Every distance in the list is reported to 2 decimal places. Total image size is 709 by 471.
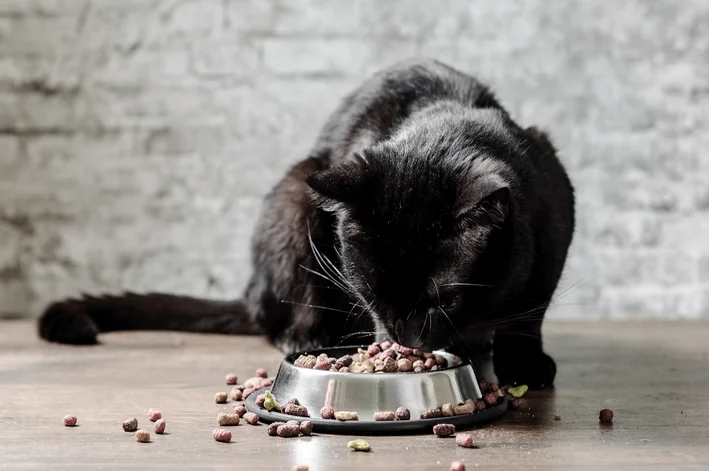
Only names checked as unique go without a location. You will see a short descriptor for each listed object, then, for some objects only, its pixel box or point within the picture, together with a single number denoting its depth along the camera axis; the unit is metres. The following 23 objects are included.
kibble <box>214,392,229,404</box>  0.66
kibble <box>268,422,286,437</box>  0.57
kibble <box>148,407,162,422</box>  0.61
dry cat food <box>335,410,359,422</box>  0.57
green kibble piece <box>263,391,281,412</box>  0.61
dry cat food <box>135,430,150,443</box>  0.56
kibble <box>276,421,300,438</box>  0.57
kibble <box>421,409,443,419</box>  0.58
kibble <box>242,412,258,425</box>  0.60
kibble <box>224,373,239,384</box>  0.72
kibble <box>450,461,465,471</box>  0.49
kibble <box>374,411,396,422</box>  0.57
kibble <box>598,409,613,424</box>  0.60
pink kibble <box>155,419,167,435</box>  0.58
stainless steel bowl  0.57
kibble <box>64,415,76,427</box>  0.60
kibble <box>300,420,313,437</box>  0.57
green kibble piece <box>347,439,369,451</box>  0.54
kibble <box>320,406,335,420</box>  0.58
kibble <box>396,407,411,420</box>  0.58
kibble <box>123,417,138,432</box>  0.58
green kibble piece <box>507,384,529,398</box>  0.66
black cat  0.59
